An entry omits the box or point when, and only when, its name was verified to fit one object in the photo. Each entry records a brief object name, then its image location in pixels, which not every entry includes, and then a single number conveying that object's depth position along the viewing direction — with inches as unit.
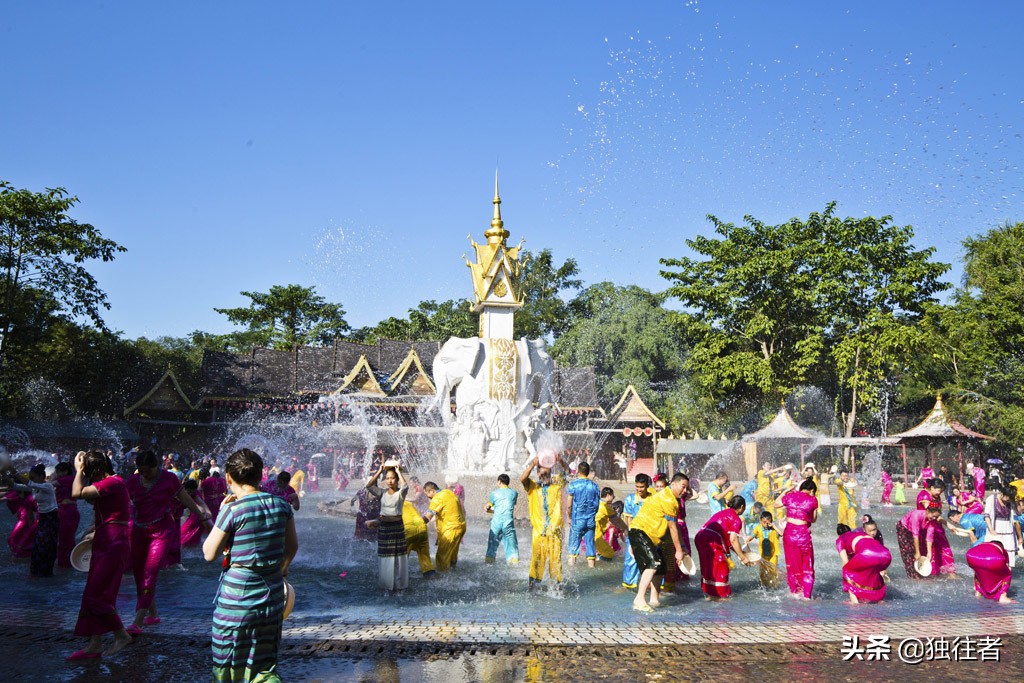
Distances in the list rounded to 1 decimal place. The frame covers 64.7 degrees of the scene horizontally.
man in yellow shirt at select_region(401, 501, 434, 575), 386.3
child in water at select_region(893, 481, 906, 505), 1018.7
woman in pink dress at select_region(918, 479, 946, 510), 412.8
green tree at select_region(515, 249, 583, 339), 1998.0
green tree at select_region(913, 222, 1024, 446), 1165.1
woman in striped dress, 162.4
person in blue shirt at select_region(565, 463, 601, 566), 427.5
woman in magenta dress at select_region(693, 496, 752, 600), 361.4
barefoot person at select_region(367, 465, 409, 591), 350.6
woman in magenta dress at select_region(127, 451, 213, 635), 282.4
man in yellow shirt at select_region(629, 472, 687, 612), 331.0
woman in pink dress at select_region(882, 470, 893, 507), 1042.7
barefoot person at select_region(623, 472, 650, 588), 374.9
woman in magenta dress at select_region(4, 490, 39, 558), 445.7
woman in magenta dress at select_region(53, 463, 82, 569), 414.9
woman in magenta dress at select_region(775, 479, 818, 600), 354.9
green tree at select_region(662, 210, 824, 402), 1453.0
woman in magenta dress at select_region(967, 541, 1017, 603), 360.5
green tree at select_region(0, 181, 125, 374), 1133.7
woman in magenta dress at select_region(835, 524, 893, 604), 350.3
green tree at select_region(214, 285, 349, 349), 2411.4
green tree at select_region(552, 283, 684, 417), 1792.6
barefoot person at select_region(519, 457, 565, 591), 375.6
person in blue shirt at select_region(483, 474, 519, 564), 428.1
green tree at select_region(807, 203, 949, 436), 1407.5
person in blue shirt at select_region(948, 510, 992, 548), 413.0
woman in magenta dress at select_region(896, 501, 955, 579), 411.2
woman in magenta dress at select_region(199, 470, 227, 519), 487.8
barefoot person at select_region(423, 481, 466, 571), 410.0
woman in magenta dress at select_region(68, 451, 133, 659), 251.1
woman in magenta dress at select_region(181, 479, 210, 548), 465.4
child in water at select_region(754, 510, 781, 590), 379.6
